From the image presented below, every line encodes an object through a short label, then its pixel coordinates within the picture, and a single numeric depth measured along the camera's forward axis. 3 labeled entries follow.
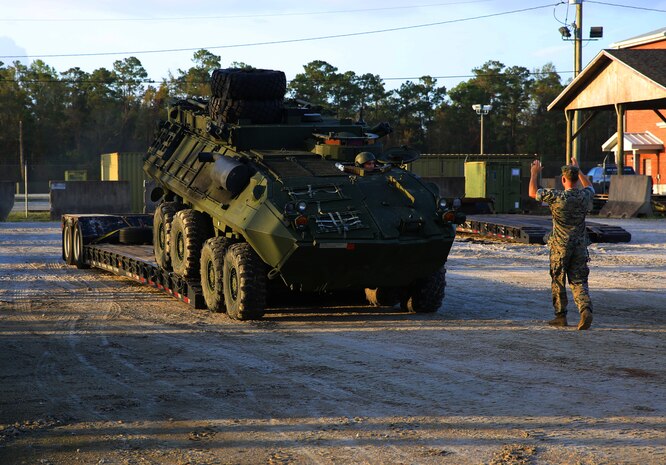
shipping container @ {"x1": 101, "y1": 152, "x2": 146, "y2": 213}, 39.41
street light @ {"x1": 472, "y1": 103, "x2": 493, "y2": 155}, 62.19
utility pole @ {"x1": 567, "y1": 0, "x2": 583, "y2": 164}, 41.22
